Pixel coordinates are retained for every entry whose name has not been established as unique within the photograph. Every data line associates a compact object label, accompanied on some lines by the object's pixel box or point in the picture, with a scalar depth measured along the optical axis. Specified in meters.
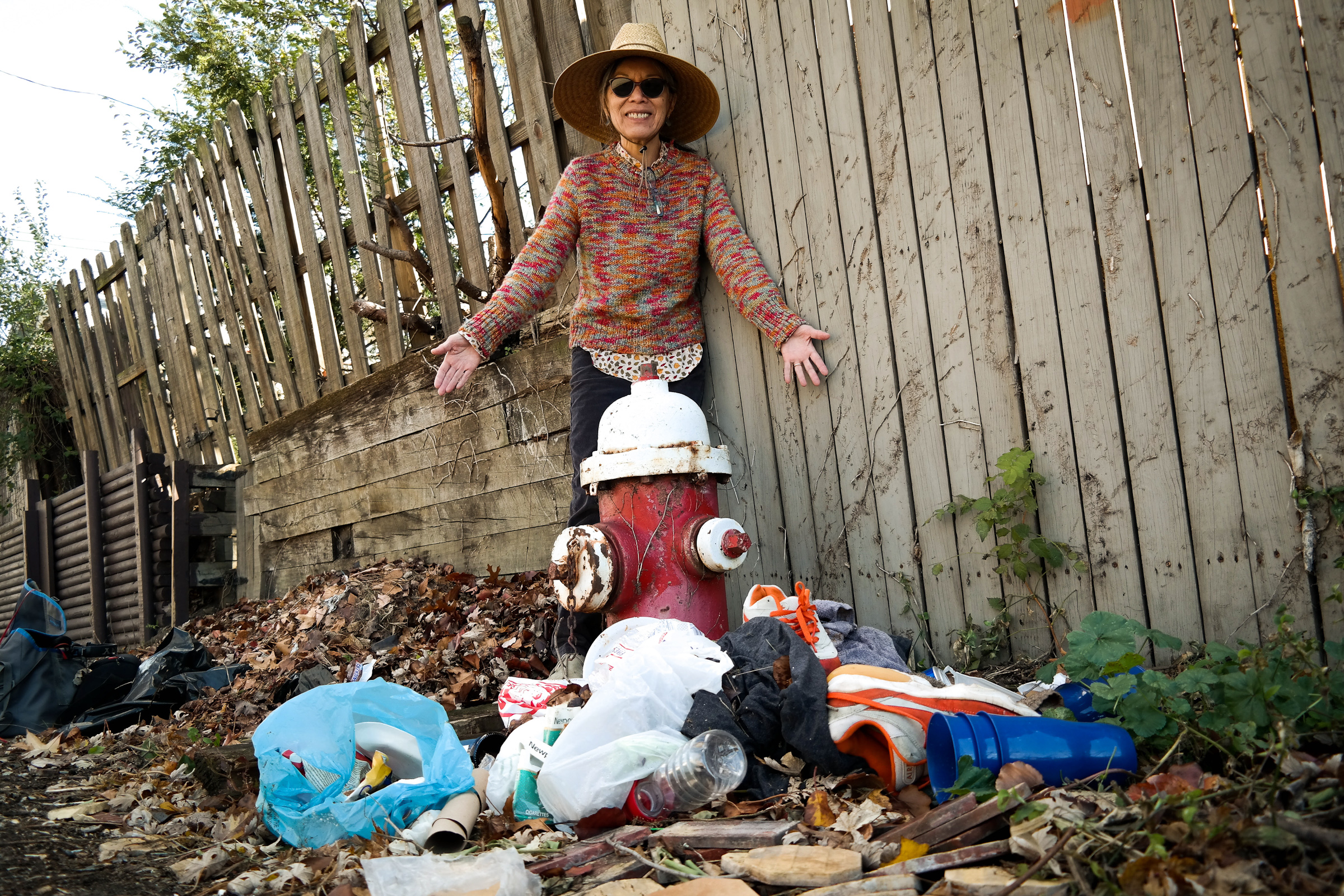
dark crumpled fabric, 2.09
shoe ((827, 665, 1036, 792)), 1.97
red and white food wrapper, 2.68
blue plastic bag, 2.10
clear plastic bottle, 2.04
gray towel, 2.56
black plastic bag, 4.16
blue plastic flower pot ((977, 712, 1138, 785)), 1.72
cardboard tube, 2.03
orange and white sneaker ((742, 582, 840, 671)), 2.48
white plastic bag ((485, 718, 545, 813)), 2.24
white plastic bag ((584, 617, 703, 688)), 2.48
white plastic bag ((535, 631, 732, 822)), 2.03
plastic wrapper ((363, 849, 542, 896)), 1.64
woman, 3.23
